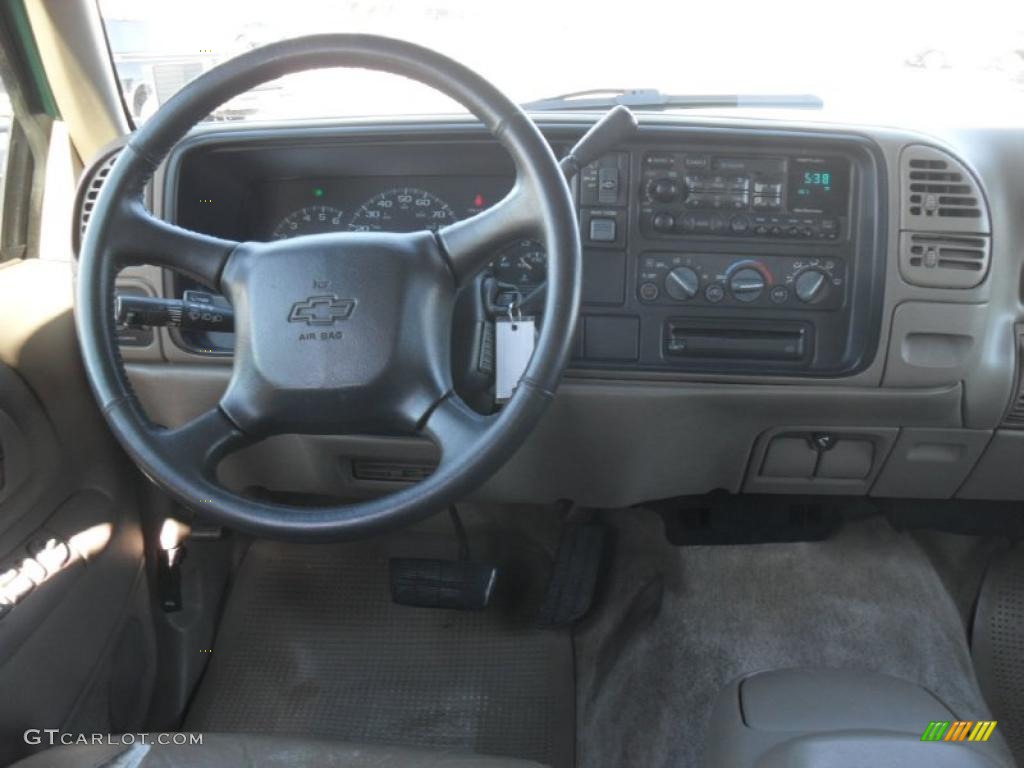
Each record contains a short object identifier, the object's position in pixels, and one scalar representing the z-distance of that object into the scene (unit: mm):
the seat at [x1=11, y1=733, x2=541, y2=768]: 1246
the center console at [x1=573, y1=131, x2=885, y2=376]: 1645
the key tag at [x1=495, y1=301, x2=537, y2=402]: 1518
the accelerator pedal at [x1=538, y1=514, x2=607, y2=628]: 2145
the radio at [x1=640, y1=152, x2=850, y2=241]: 1646
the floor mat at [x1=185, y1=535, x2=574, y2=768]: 1988
